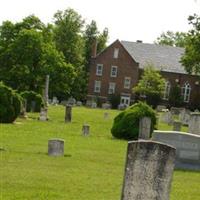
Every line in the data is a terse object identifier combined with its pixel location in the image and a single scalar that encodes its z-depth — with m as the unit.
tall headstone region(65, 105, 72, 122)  35.69
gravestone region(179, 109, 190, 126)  42.65
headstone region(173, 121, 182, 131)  30.38
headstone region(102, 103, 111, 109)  72.00
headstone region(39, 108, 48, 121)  35.78
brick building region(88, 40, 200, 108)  80.88
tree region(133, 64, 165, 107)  74.00
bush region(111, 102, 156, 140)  26.30
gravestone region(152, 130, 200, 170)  16.95
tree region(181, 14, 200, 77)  45.34
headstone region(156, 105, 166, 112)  71.07
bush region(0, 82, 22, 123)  31.11
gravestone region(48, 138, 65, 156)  17.22
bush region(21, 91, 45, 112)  44.50
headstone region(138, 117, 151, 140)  24.48
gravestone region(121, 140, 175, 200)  6.74
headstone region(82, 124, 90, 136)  26.11
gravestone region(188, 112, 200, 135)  24.86
